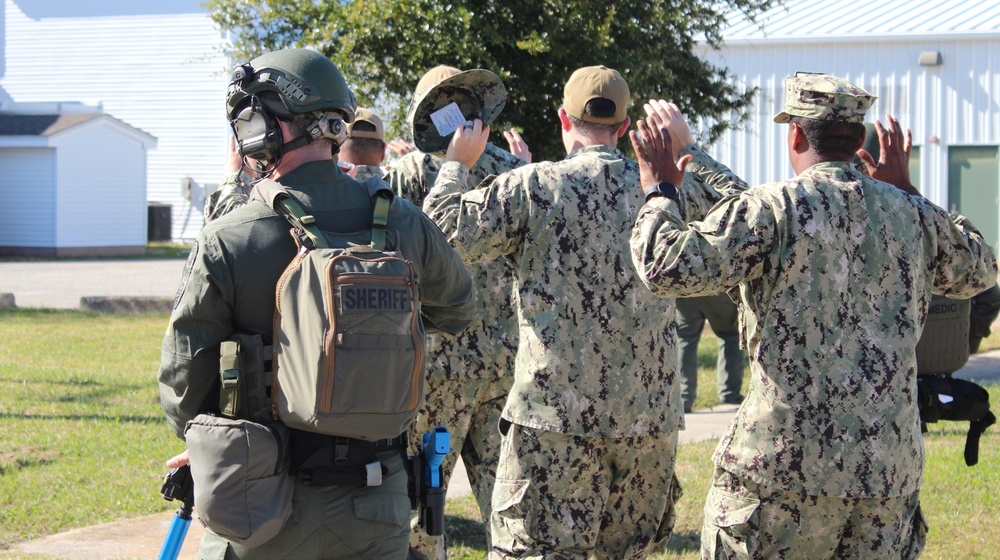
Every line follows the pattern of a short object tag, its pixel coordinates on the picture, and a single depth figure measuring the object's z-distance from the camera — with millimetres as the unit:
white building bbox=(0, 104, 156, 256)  32375
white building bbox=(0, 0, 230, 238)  38031
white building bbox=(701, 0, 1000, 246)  25453
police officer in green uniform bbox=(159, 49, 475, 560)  2916
